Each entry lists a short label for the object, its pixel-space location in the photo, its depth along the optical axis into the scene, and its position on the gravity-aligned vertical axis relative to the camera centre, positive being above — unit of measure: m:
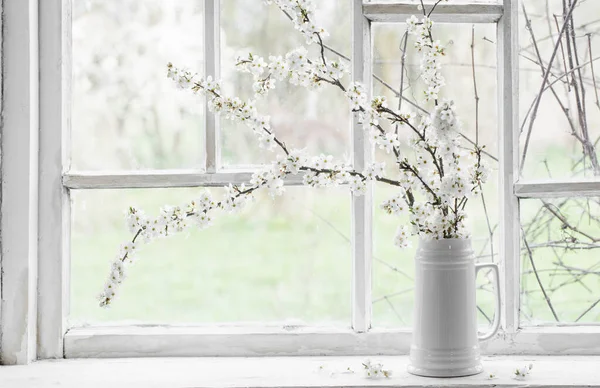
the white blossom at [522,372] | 2.41 -0.24
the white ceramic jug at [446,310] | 2.39 -0.15
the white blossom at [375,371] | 2.42 -0.24
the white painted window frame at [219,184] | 2.55 -0.04
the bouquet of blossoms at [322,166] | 2.37 +0.05
